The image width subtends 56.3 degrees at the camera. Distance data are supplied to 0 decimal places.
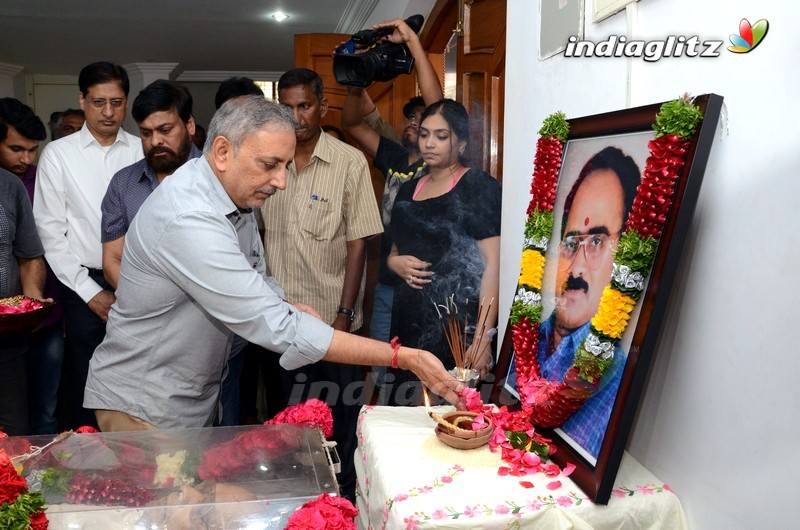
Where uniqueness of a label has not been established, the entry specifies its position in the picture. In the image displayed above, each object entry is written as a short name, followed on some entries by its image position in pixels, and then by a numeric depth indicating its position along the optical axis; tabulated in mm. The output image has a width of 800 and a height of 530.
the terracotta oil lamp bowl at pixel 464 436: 1634
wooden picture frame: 1294
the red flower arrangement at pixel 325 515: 1374
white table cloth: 1391
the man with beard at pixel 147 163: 3027
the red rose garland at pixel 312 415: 1943
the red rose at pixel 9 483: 1386
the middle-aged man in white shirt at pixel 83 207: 3275
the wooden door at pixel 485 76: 2879
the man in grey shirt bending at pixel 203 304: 1861
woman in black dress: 2732
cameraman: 3164
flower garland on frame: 1320
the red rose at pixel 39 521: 1396
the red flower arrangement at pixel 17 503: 1340
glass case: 1488
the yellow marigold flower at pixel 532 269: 1834
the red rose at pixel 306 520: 1366
